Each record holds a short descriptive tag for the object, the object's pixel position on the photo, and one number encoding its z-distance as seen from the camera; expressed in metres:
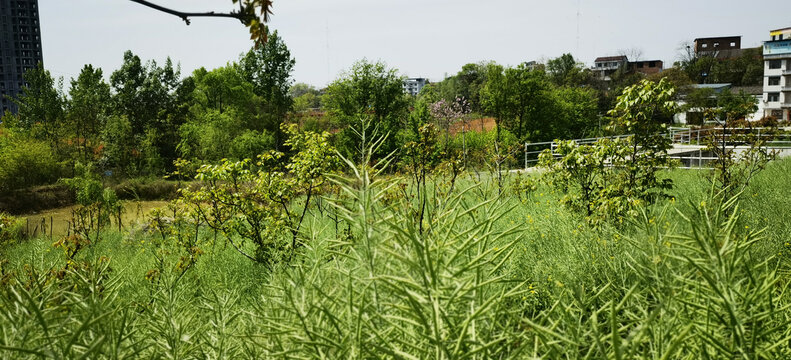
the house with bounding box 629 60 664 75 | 92.99
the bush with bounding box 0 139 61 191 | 22.30
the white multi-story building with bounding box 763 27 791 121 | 59.91
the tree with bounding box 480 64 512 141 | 27.72
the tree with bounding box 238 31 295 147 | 33.25
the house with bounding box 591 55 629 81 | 89.44
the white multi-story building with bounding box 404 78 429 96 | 175.38
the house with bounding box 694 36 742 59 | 87.38
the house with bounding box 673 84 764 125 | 43.81
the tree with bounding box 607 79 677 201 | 6.92
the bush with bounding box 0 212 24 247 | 7.21
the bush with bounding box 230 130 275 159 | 29.30
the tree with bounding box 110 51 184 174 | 32.50
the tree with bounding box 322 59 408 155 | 30.78
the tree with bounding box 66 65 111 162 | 29.06
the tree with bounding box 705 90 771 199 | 7.68
